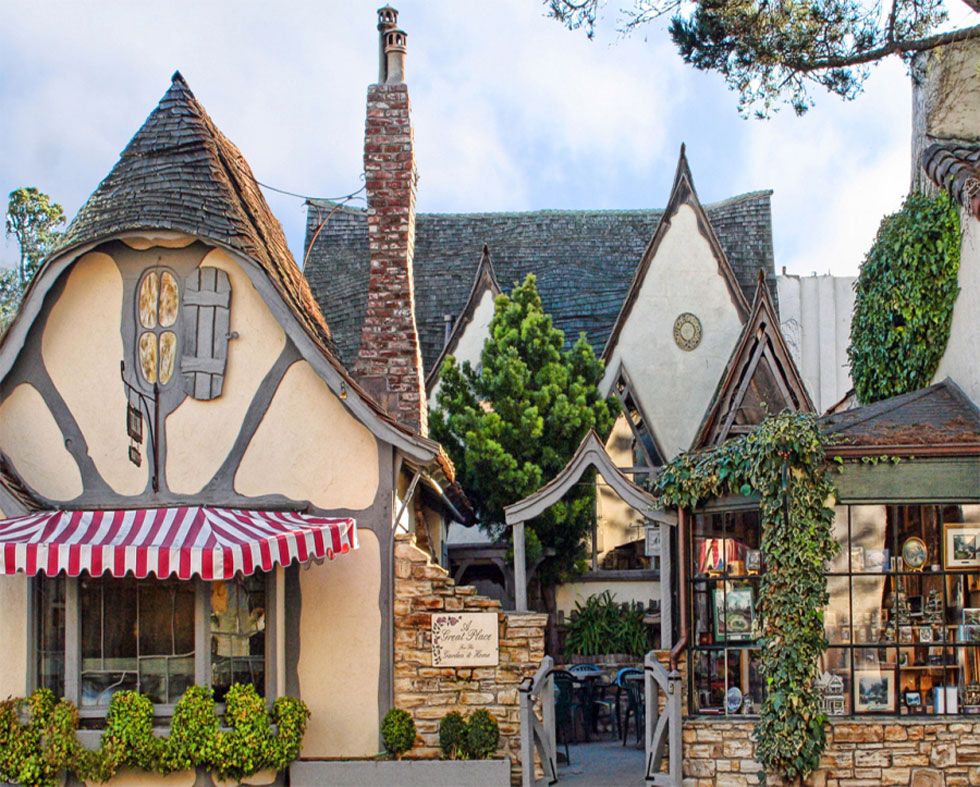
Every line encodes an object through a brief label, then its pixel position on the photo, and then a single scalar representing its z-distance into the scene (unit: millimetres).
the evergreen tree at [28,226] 28969
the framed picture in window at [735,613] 12961
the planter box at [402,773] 12812
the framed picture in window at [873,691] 12375
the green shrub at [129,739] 12539
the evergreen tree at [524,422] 18297
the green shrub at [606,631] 19406
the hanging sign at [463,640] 13344
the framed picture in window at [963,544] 12367
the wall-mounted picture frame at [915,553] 12453
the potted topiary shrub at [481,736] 12977
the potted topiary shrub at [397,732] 13031
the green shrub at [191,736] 12539
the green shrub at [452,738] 13055
